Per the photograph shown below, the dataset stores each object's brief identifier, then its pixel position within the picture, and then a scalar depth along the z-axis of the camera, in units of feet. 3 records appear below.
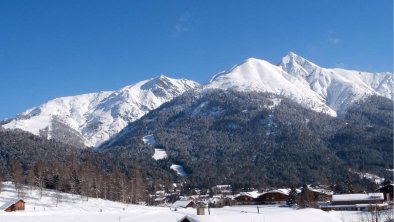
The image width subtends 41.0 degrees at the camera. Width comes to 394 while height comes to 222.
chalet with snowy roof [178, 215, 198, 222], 161.07
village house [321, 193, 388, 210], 380.37
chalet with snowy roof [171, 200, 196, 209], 478.35
